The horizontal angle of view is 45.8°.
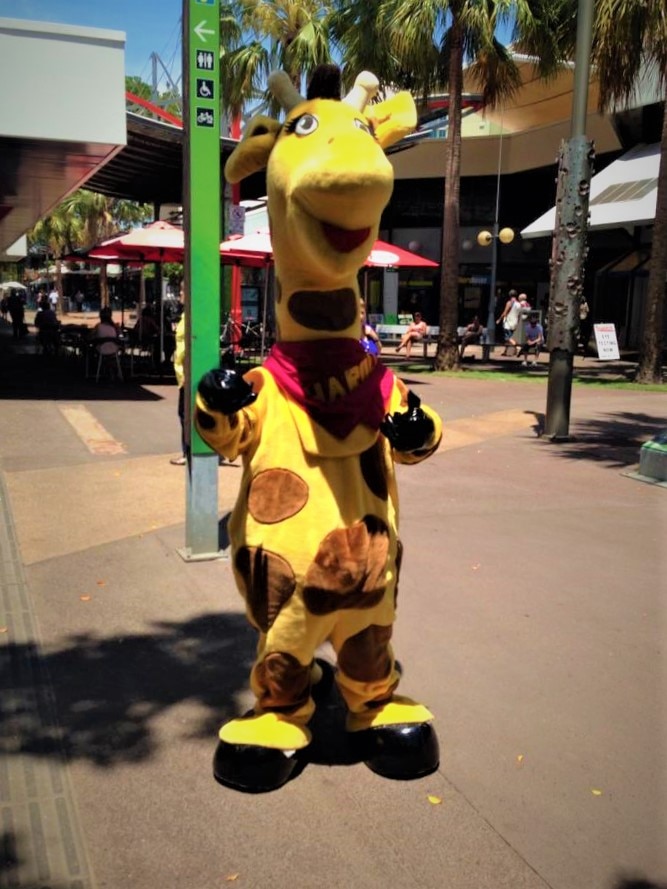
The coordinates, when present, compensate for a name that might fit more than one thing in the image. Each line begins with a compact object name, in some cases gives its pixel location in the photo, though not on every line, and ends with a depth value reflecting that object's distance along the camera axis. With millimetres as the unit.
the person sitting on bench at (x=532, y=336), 20031
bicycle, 15961
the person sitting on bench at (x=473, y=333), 21334
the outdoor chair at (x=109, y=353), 14734
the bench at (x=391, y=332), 29905
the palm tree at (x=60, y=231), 45812
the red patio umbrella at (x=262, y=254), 12688
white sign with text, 17562
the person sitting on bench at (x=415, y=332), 20359
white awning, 20703
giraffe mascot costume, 2625
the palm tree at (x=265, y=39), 18000
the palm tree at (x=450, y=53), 15234
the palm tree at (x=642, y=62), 13289
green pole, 4582
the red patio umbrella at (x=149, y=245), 13148
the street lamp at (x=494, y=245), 23453
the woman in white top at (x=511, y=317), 23234
